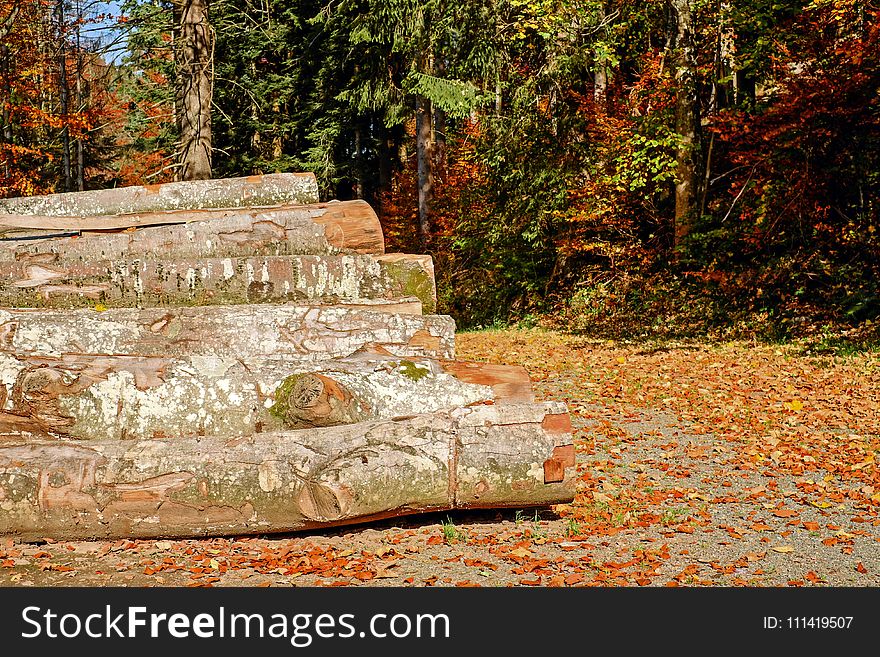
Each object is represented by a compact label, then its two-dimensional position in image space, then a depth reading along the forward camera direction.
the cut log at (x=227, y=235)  7.54
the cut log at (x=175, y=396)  5.33
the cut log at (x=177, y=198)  8.45
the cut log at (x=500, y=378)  5.82
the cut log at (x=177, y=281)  7.33
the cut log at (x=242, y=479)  4.98
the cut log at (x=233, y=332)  6.38
